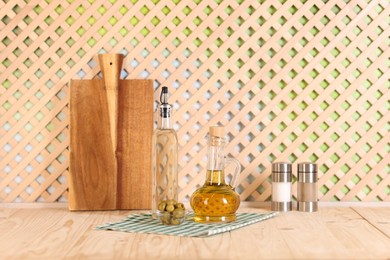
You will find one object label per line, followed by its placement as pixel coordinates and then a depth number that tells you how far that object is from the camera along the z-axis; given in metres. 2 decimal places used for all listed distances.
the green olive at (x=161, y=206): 2.03
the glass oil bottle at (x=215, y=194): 2.04
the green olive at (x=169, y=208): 2.01
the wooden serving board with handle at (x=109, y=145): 2.31
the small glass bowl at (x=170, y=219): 2.01
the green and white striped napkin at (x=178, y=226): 1.91
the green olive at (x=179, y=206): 2.02
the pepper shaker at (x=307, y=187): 2.27
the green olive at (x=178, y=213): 2.01
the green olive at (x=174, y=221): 2.02
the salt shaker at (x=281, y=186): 2.28
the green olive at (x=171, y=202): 2.03
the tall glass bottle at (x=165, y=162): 2.15
